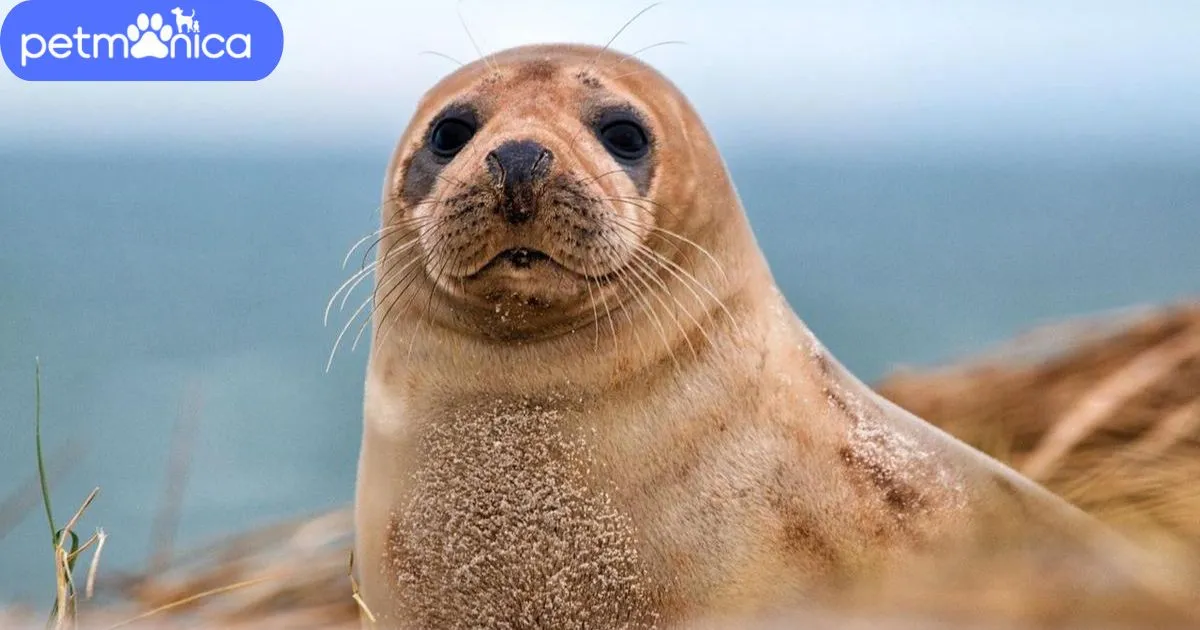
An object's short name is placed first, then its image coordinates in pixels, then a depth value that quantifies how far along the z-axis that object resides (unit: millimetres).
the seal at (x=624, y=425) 7423
